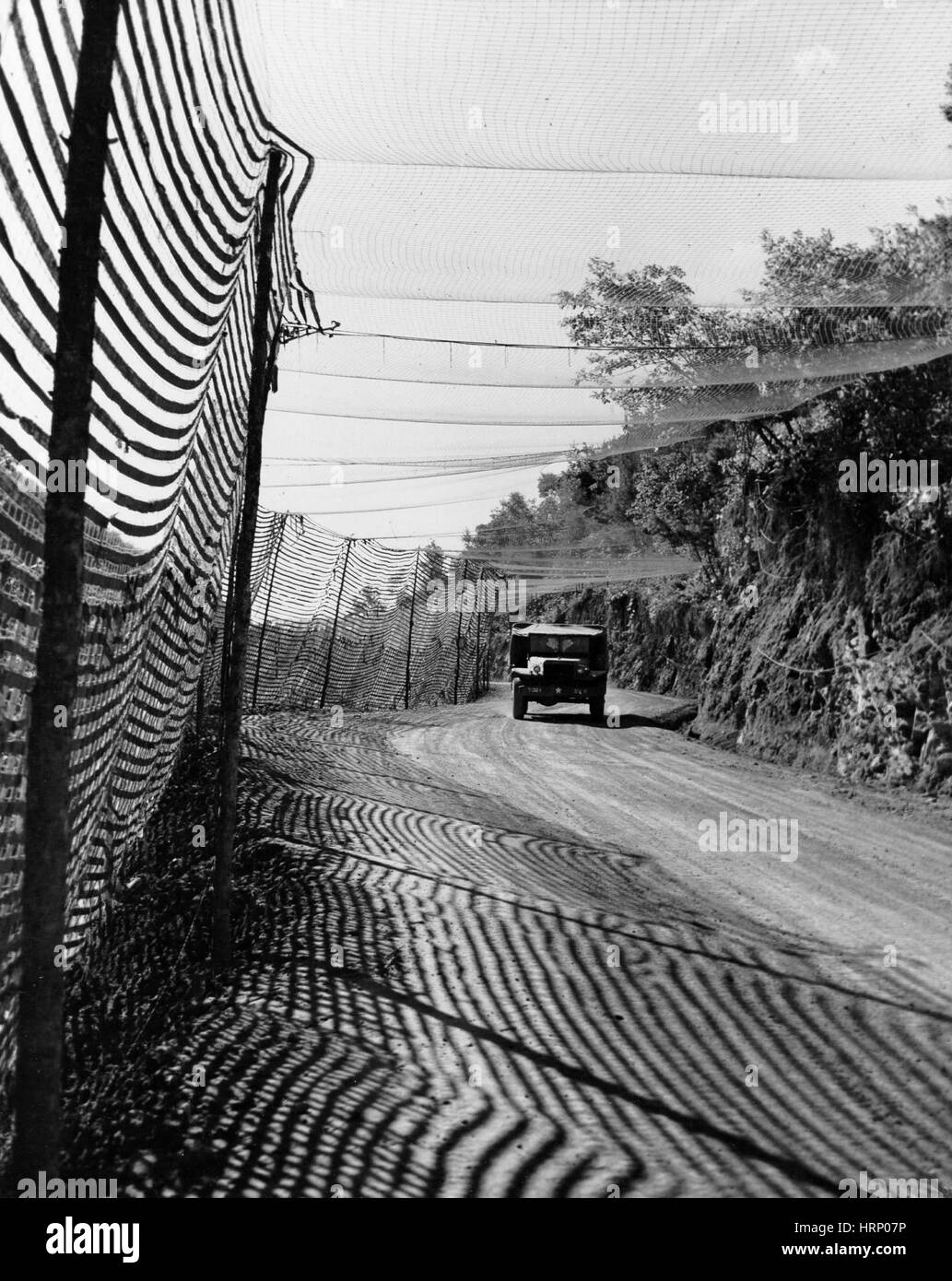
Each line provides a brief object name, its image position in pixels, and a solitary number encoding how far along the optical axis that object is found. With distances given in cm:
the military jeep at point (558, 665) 1822
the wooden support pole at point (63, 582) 243
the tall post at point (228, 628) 696
